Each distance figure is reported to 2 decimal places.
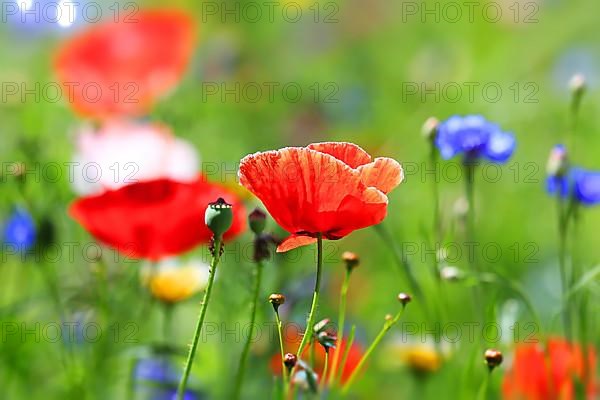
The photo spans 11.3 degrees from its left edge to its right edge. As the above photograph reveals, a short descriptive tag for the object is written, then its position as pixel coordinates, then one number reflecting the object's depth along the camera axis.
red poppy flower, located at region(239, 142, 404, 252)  1.18
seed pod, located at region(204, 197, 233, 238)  1.18
